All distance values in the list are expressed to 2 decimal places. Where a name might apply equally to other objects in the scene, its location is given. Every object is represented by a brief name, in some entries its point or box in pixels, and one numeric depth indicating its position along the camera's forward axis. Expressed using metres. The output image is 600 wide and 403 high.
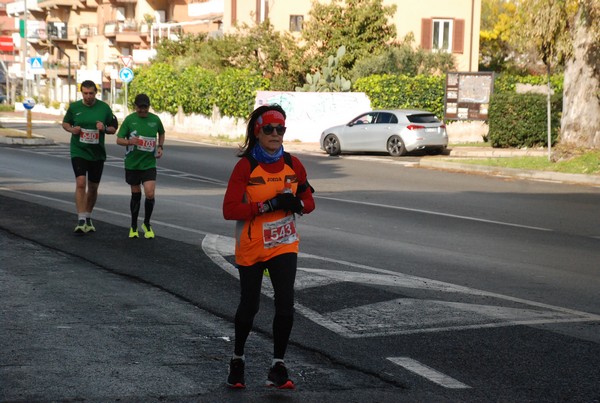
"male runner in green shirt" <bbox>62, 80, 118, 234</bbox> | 12.86
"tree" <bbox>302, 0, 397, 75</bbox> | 46.38
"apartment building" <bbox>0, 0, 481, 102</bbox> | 50.16
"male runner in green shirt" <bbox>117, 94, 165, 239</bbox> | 12.62
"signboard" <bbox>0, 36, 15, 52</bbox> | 75.14
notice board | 37.38
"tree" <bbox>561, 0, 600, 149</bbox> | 26.42
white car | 32.47
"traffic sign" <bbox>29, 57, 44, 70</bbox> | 55.19
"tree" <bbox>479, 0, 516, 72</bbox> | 58.84
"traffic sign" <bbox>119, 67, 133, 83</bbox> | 46.72
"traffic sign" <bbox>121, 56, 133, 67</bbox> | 47.39
